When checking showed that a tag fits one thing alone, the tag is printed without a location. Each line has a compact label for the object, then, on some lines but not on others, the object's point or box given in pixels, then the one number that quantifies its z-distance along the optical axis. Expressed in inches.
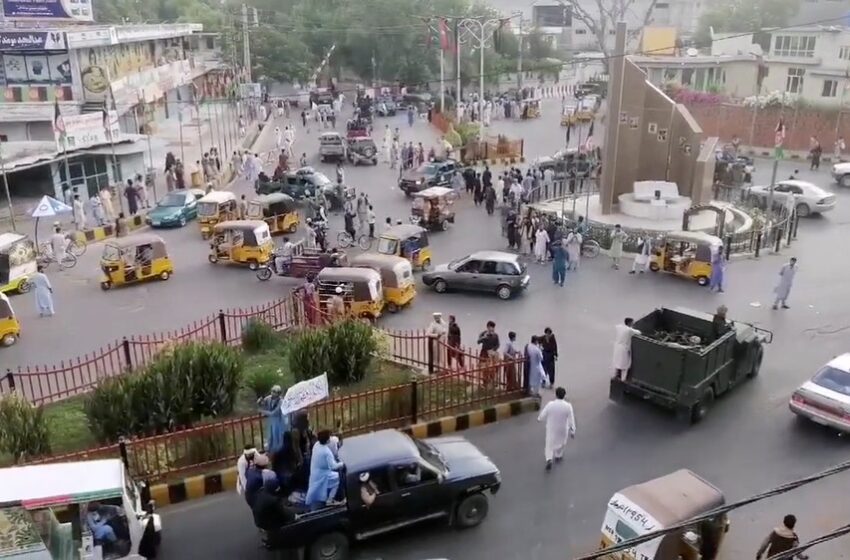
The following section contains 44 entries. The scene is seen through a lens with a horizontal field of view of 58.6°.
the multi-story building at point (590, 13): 3612.2
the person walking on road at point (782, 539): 324.8
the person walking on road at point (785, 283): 684.1
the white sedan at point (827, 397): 464.8
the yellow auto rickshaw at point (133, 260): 781.9
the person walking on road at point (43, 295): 691.4
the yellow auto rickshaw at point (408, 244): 816.3
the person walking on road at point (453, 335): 580.7
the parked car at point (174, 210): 1023.6
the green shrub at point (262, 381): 507.2
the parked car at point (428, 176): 1178.6
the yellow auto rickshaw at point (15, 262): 759.1
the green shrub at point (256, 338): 597.0
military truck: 481.4
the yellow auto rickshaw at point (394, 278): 701.9
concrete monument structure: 973.8
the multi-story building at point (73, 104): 1128.8
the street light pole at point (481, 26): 1535.4
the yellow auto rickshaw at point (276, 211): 973.2
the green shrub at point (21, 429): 410.6
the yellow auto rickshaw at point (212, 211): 970.1
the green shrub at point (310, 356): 517.7
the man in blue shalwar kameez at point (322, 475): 339.9
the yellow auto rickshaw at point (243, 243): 839.7
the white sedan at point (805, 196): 1054.4
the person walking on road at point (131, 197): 1071.6
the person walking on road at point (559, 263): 770.7
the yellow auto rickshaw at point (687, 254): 772.0
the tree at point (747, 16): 2564.0
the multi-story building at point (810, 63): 1641.2
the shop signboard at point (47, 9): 1510.8
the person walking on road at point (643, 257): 808.3
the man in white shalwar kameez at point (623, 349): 505.0
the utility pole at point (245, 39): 1879.3
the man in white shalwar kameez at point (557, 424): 428.5
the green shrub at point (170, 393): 440.8
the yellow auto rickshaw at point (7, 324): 631.8
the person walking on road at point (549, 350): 533.6
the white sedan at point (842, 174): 1247.5
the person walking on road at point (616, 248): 839.1
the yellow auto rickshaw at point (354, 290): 671.1
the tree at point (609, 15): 2610.7
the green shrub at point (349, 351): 524.1
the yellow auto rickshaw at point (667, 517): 324.8
